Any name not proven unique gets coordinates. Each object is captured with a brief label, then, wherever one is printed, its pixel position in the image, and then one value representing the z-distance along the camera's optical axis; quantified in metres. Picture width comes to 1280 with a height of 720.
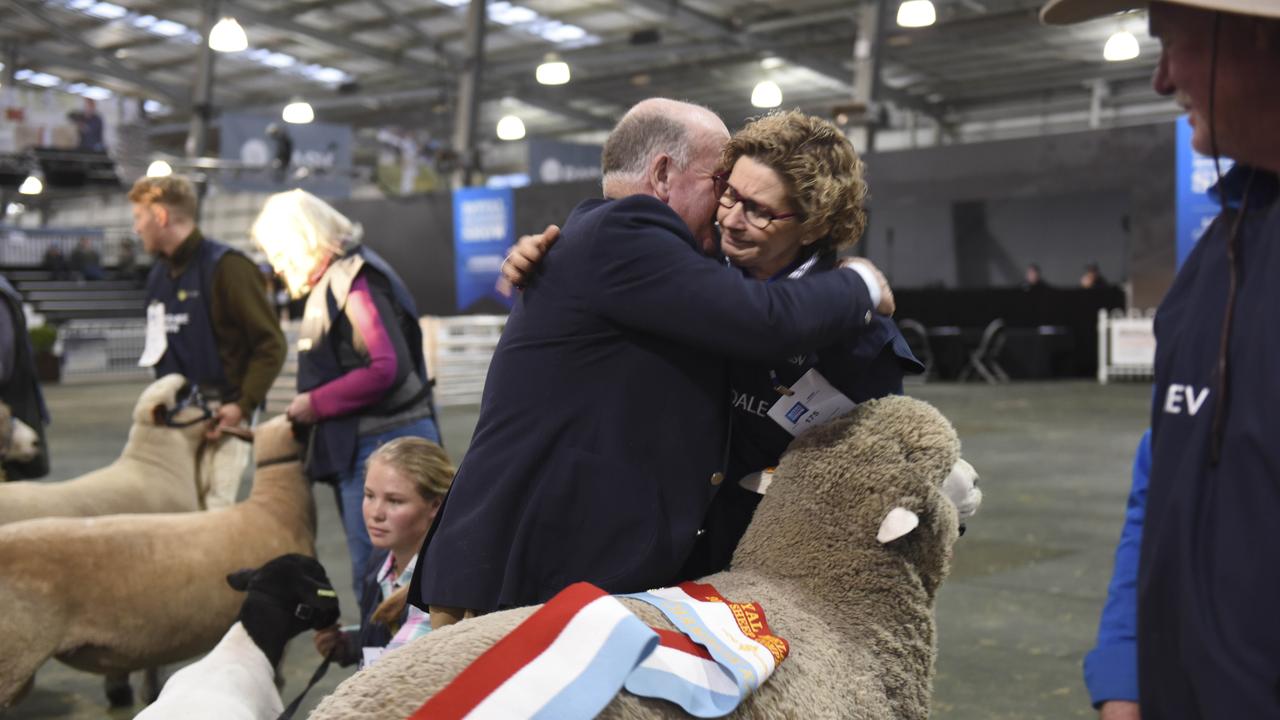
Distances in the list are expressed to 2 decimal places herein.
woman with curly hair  1.92
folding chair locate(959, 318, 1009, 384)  18.92
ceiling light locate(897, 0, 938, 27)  14.85
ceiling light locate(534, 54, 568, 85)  18.89
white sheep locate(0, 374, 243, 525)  4.43
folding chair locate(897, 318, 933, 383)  19.11
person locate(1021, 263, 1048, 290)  19.50
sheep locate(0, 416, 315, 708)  3.35
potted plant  19.95
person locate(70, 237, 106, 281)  27.80
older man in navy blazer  1.79
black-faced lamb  3.01
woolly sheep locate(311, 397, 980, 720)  1.88
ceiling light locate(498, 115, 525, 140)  23.06
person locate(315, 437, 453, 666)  3.16
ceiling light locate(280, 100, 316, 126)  21.16
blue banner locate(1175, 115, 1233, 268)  14.48
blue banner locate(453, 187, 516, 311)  20.38
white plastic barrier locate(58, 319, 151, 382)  22.72
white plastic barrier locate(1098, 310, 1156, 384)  17.38
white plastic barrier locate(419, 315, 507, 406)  15.80
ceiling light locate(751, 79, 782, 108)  20.34
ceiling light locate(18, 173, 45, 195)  23.13
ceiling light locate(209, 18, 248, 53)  16.36
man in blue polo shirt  1.08
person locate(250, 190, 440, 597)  3.74
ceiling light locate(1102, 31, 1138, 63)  16.88
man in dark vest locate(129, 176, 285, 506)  4.58
